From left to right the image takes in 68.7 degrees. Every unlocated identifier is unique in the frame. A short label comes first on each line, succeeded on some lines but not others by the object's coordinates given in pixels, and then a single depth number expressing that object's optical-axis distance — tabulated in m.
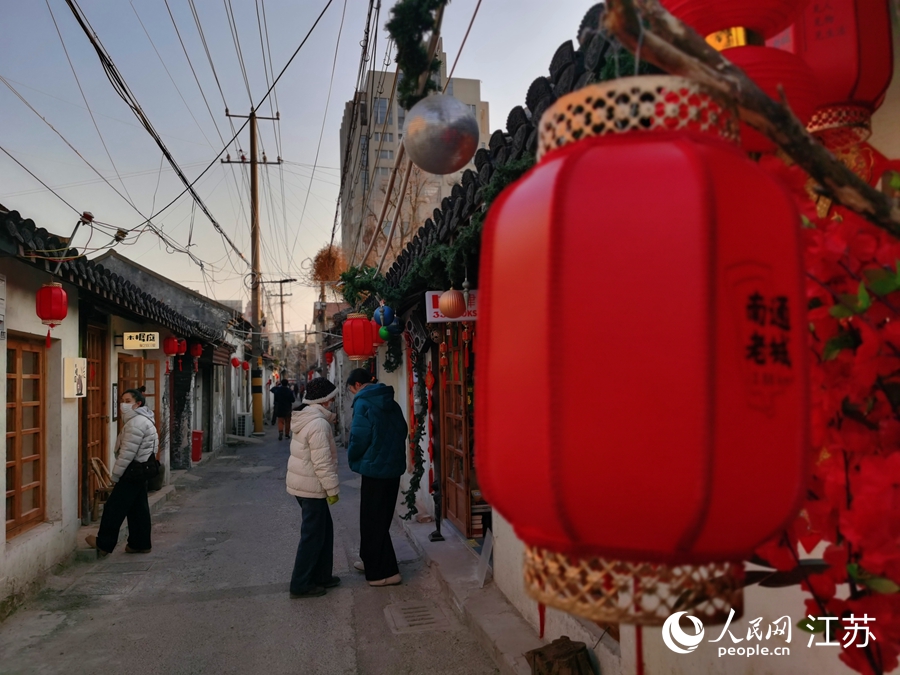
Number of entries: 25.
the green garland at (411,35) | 2.64
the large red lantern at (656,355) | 1.12
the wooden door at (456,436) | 7.45
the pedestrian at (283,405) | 23.62
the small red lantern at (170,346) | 13.59
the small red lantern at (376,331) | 9.90
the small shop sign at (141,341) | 10.91
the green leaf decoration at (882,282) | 1.53
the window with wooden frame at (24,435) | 6.88
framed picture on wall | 7.98
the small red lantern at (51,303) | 6.72
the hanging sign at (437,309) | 5.99
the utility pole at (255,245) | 24.61
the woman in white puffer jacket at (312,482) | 6.61
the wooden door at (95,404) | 9.25
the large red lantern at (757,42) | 2.16
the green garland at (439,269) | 4.22
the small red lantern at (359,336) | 9.64
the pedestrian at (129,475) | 8.06
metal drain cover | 5.87
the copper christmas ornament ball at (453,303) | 5.89
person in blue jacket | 6.85
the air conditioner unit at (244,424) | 25.70
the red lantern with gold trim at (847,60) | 2.42
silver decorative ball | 2.88
